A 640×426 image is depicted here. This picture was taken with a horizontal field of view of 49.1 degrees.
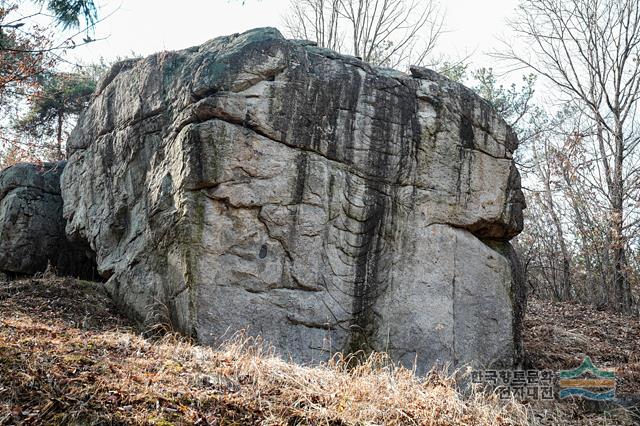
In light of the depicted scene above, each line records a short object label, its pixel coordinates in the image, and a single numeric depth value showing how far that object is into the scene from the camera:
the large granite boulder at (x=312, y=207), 8.53
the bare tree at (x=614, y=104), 16.44
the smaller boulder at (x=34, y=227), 11.38
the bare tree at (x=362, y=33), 21.55
